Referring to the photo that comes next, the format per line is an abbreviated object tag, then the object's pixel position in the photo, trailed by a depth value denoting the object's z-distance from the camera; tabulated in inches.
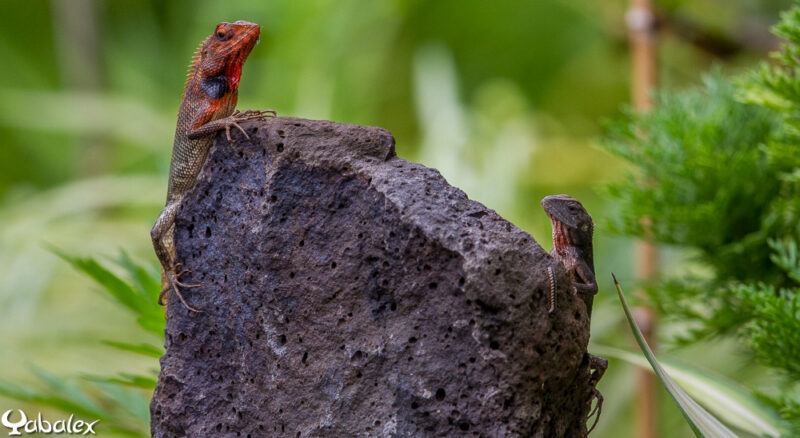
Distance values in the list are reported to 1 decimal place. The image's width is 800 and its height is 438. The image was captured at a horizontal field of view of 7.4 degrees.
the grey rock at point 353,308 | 107.4
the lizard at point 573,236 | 109.8
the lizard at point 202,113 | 110.2
